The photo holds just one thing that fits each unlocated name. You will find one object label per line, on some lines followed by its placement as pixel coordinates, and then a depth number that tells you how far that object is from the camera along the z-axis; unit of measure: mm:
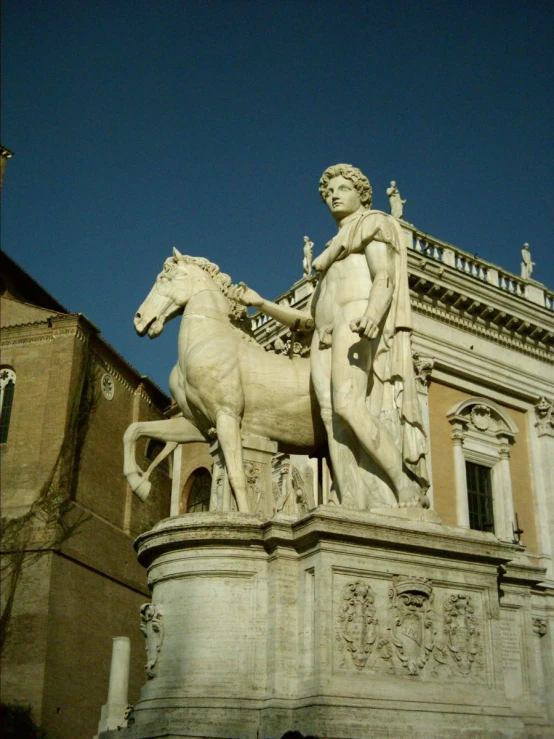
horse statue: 8359
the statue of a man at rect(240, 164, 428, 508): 7676
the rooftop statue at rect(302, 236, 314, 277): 25481
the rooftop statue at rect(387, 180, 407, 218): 25859
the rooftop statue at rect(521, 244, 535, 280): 28628
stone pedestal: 6379
